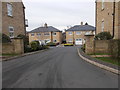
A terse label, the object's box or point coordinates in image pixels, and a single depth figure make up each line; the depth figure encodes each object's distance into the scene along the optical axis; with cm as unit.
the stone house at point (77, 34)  4553
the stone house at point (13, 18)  1761
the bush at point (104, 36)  1297
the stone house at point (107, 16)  1211
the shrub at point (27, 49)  1494
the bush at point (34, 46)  1695
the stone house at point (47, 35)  4638
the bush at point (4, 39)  1306
